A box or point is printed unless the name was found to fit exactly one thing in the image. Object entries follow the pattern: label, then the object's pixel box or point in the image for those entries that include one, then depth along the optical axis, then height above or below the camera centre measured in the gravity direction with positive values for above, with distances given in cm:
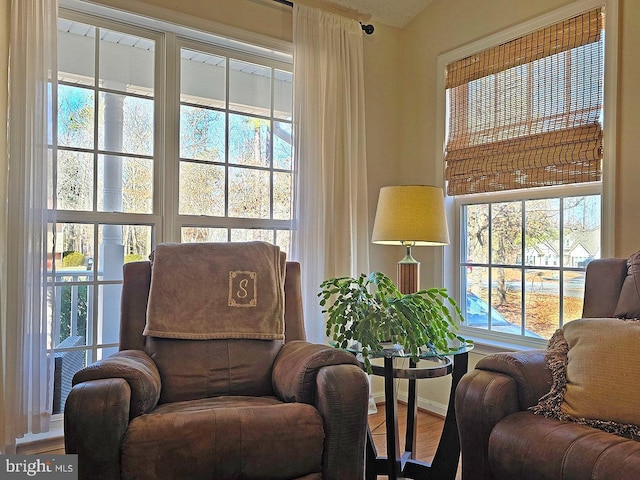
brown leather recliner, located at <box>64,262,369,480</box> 148 -57
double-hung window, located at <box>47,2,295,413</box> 252 +43
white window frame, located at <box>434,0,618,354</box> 239 +31
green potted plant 191 -32
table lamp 232 +8
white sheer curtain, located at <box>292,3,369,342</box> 297 +50
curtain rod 326 +131
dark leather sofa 136 -56
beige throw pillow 154 -43
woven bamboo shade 250 +68
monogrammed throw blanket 208 -24
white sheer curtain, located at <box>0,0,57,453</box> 223 +4
